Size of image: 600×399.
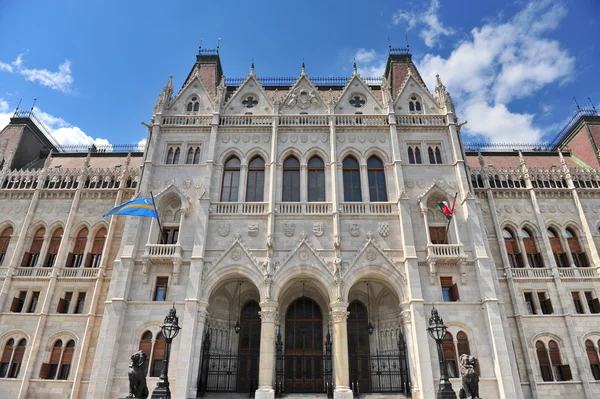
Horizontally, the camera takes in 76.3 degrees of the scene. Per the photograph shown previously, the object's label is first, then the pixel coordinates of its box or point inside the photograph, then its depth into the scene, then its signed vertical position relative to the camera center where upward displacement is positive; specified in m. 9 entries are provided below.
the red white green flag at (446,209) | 20.66 +8.54
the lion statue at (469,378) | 13.15 +0.15
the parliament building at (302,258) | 19.09 +6.34
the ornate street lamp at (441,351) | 12.80 +1.03
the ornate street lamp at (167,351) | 12.75 +0.99
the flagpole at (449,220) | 20.73 +8.10
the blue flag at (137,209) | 19.72 +8.13
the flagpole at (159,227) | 20.55 +7.75
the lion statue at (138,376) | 13.11 +0.19
